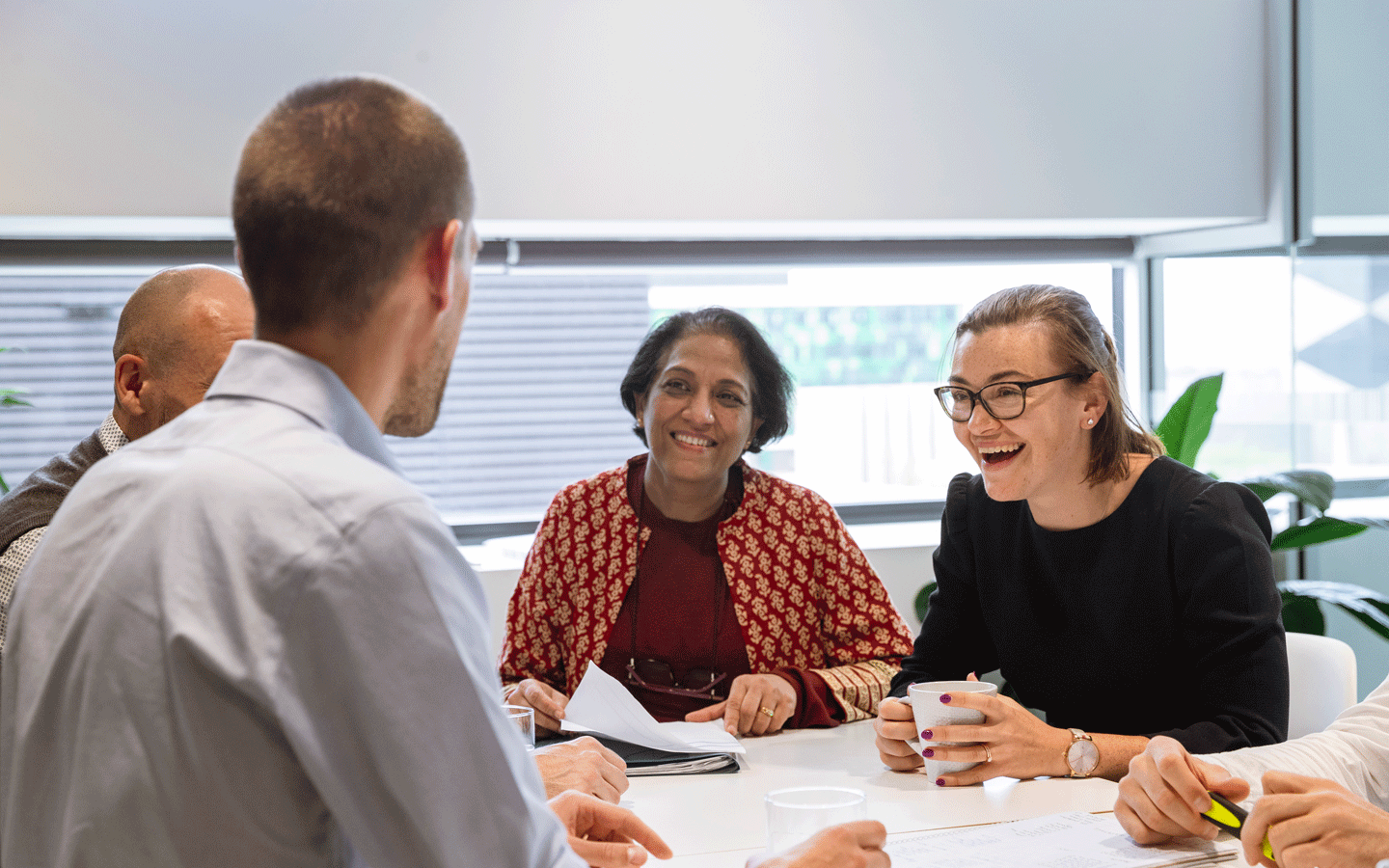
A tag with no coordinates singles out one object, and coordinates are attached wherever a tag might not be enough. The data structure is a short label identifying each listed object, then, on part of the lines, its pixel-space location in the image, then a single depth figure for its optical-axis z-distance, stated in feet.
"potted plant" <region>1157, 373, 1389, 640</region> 9.93
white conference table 4.30
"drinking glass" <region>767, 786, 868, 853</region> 3.49
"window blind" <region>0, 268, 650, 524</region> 11.07
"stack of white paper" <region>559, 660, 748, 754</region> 5.22
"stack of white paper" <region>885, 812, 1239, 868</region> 3.79
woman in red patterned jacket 7.30
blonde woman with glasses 5.36
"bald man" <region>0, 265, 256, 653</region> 4.86
